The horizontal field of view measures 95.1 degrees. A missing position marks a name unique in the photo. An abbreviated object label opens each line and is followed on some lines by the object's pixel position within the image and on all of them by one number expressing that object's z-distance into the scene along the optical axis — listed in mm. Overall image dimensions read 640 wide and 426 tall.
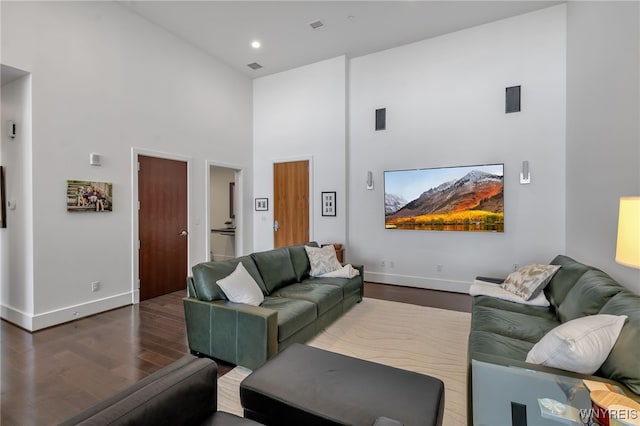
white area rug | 2168
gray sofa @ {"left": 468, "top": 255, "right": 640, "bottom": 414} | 1424
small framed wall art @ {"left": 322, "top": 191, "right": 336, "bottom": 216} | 5602
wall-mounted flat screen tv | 4480
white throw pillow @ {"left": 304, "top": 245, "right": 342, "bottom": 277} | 3941
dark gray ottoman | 1370
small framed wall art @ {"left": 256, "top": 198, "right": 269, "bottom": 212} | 6414
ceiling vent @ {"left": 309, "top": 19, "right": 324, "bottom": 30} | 4516
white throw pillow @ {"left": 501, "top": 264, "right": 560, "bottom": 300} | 2824
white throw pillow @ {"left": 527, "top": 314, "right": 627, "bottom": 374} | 1448
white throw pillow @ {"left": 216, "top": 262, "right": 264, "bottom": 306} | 2637
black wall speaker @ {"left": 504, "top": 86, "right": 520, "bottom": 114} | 4340
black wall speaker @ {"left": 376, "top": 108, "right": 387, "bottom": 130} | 5293
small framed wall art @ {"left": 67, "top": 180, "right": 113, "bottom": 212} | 3615
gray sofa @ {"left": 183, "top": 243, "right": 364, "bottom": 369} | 2357
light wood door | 5945
